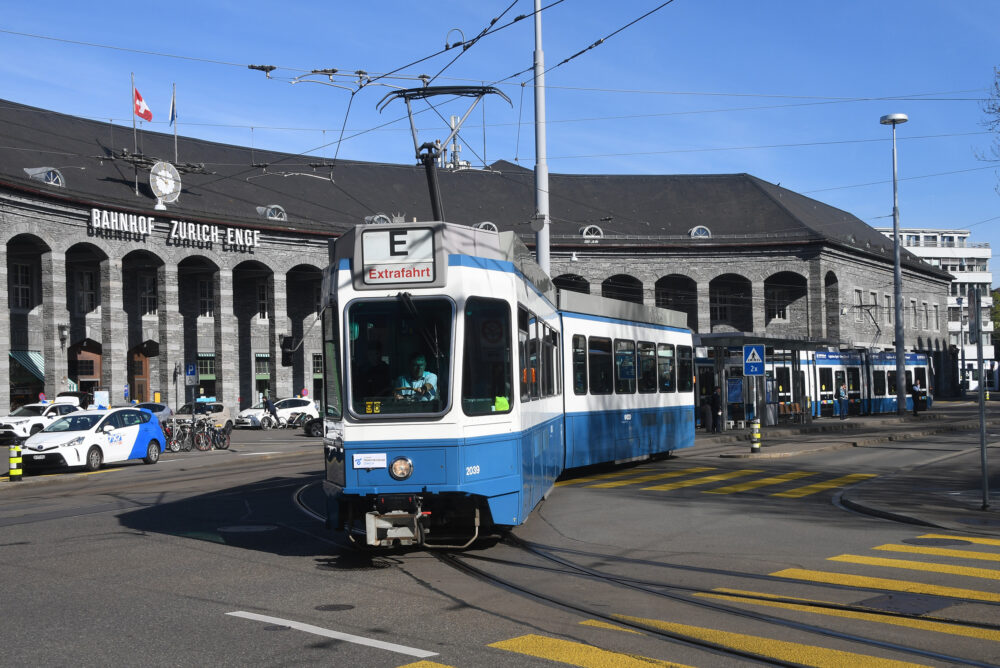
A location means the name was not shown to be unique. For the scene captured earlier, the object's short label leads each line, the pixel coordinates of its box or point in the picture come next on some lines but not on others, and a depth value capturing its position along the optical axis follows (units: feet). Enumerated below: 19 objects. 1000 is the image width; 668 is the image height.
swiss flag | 152.87
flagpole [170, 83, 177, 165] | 158.03
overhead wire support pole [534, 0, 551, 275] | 75.10
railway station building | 148.66
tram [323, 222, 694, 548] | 31.60
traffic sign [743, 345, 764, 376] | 87.76
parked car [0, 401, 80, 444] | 118.42
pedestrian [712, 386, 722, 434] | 115.14
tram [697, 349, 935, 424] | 127.75
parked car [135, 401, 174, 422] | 127.83
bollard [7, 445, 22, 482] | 72.54
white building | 422.00
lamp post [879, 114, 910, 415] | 156.46
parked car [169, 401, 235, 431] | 114.21
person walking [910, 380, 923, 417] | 154.21
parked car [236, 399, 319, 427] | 159.94
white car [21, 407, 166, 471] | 78.18
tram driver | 31.94
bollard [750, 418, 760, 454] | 81.20
